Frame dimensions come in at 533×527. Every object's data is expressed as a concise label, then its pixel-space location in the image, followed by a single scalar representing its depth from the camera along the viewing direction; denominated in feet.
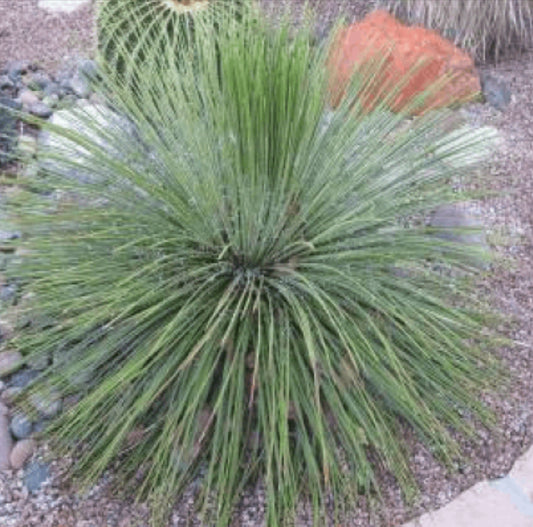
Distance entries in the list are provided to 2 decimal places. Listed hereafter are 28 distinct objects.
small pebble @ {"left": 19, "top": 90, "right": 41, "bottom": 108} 9.87
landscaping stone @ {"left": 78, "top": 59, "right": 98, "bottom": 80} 10.09
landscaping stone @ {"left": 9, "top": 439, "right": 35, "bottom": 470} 6.32
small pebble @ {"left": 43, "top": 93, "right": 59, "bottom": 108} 9.93
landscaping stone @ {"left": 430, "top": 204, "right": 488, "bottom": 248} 8.44
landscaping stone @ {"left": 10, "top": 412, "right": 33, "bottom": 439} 6.43
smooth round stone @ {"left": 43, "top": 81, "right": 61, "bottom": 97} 10.19
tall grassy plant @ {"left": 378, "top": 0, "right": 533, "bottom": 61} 11.57
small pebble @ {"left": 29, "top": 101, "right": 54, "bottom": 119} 9.69
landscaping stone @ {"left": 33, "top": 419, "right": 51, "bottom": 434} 6.44
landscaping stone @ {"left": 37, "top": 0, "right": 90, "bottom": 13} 12.71
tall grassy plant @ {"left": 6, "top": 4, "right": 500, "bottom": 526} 5.71
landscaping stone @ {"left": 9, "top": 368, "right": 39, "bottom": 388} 6.75
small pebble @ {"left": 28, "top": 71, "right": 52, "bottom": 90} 10.29
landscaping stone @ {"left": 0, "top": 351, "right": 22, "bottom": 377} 6.79
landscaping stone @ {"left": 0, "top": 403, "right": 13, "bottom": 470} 6.31
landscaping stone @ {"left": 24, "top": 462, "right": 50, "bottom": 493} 6.19
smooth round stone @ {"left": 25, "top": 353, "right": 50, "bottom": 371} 6.65
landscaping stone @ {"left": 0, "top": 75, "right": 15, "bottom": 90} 10.18
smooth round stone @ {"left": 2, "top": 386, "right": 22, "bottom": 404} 6.54
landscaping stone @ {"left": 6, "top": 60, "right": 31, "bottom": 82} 10.48
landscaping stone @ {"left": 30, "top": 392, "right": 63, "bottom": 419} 6.19
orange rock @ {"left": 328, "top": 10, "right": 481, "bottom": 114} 10.45
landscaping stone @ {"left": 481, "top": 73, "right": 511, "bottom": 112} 11.24
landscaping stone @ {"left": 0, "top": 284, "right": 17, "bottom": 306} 6.99
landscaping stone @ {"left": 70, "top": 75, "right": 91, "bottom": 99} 10.19
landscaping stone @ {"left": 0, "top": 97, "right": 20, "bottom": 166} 8.97
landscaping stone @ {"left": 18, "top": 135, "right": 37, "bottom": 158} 7.13
